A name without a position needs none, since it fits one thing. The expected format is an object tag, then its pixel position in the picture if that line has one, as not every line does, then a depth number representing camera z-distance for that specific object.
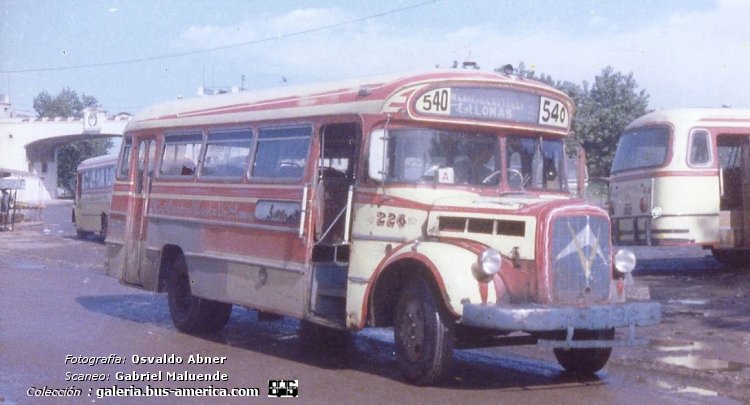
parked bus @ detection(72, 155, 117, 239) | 32.91
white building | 56.06
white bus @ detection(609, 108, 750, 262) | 19.00
